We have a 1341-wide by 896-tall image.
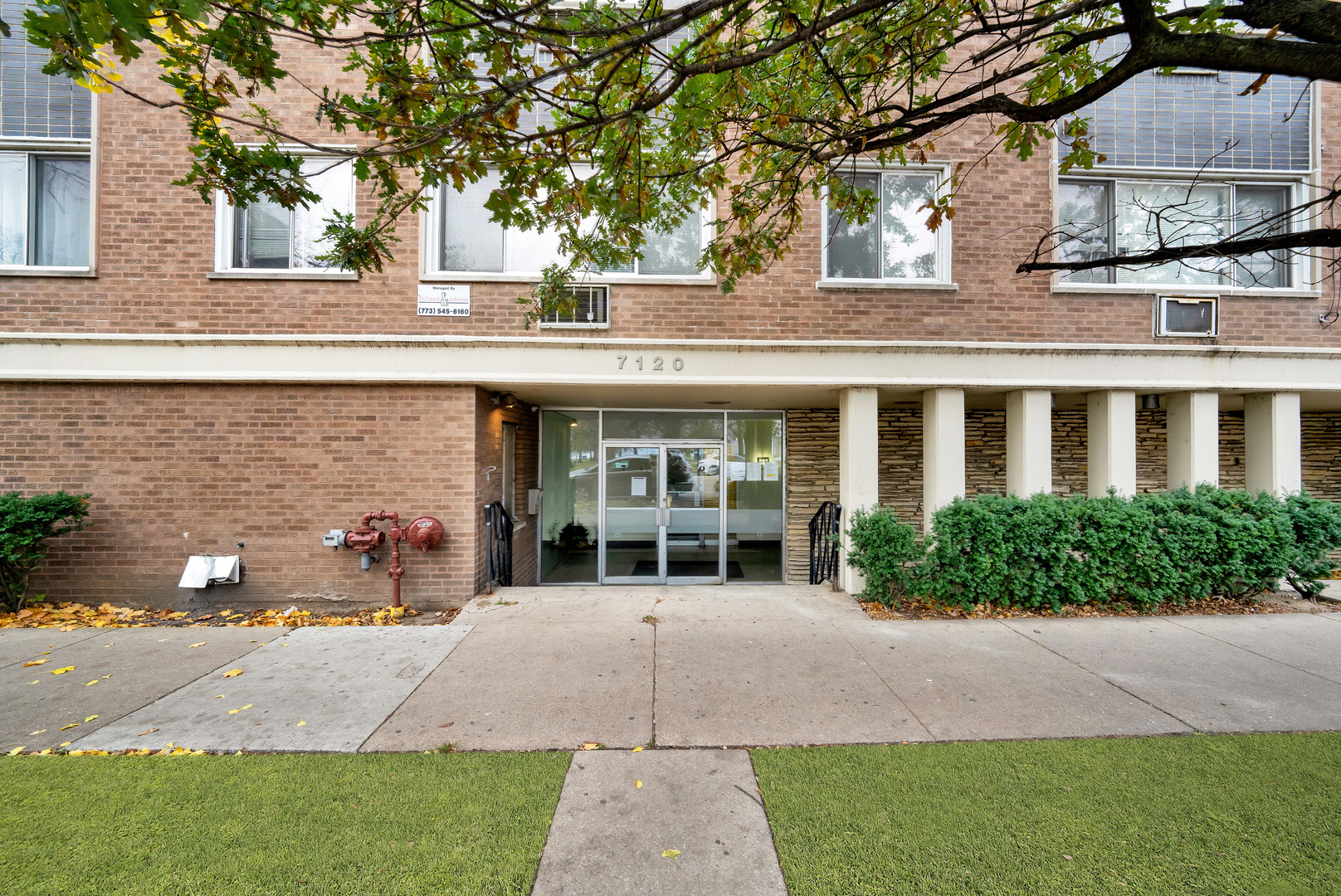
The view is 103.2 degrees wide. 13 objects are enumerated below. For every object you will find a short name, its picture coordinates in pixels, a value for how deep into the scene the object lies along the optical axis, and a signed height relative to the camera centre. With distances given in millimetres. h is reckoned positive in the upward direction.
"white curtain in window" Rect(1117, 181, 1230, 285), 7129 +3230
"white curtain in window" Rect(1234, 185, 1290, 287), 7281 +3423
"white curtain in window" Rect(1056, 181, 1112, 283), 7160 +3304
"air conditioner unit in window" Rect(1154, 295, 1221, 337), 6816 +1824
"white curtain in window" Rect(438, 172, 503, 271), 6672 +2761
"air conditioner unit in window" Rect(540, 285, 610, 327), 6547 +1815
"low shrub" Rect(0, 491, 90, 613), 5555 -849
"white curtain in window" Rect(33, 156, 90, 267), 6379 +2890
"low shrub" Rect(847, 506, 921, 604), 6086 -1119
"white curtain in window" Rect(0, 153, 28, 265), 6352 +2927
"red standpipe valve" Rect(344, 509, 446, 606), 6141 -974
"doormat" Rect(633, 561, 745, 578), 8266 -1788
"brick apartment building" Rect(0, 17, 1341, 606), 6242 +1430
